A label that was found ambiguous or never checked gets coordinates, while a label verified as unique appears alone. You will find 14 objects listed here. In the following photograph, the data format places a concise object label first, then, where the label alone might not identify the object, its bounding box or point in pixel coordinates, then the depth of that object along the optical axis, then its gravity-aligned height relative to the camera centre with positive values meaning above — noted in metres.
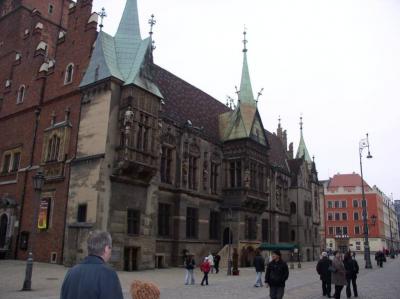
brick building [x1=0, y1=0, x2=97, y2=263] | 26.31 +8.39
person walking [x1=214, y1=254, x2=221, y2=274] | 26.33 -1.23
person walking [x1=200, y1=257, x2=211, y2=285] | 18.18 -1.05
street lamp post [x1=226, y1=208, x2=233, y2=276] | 33.81 +2.20
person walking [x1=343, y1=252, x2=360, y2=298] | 14.77 -0.80
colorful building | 91.56 +7.43
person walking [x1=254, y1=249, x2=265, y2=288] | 18.12 -1.04
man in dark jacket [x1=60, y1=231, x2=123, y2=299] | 3.54 -0.32
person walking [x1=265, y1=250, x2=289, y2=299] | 9.60 -0.71
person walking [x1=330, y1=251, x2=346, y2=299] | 13.23 -0.85
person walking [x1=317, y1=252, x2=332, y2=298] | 14.76 -0.91
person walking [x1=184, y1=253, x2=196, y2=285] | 17.78 -1.15
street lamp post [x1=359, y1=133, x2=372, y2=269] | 32.17 +0.14
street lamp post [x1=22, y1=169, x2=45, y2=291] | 14.56 +0.78
